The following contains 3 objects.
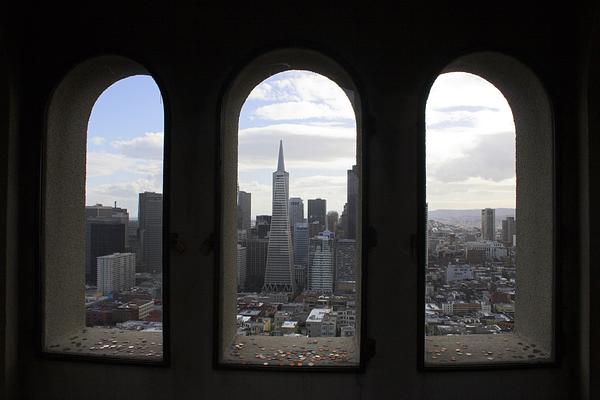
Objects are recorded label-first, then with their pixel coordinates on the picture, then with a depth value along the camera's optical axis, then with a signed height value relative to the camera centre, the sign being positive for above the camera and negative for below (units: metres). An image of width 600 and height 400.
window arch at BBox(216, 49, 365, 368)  2.53 +0.13
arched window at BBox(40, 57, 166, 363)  2.64 -0.01
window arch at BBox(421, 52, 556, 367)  2.52 -0.05
